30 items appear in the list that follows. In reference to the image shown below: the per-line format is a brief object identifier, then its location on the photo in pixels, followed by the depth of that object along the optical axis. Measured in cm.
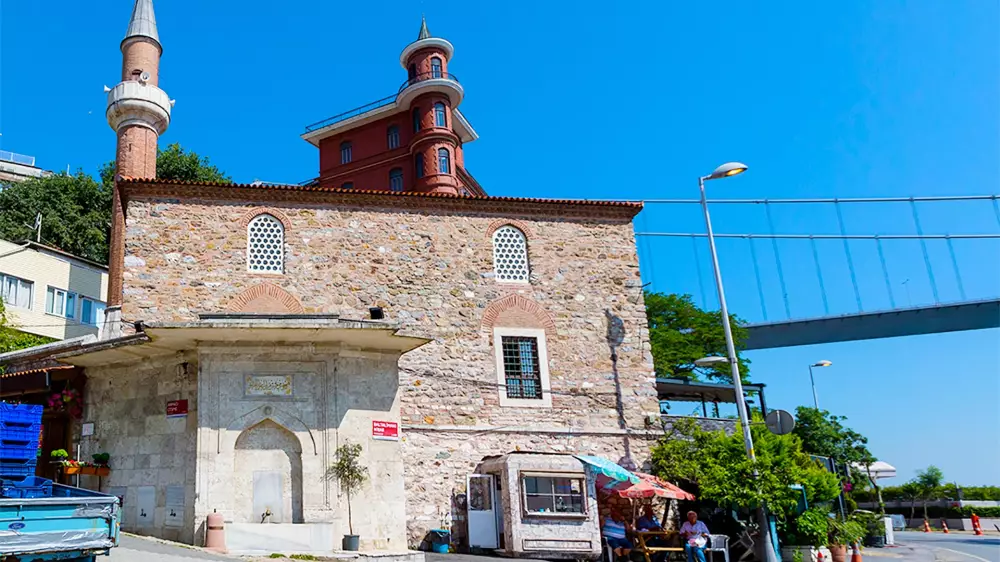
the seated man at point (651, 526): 1573
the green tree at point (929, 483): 3797
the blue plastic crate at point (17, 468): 1035
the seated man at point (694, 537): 1412
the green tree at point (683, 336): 2864
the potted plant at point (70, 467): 1340
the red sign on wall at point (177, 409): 1325
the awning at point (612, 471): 1543
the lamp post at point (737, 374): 1473
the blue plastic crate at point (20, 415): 1064
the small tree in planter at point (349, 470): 1326
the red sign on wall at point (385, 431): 1402
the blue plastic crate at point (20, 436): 1048
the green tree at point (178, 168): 3600
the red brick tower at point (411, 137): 3400
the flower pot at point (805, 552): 1606
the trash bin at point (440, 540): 1529
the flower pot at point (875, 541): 2223
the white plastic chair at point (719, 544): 1514
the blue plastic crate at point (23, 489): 957
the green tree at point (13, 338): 1995
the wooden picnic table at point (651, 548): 1470
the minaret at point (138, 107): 2498
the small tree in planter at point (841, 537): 1664
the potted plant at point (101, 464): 1360
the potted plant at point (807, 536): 1609
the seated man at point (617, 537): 1509
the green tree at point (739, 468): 1547
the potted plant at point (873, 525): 2186
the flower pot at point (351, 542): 1263
